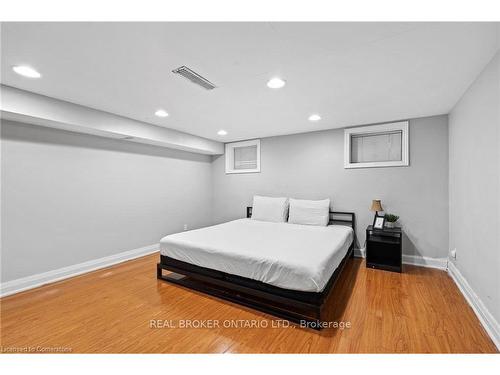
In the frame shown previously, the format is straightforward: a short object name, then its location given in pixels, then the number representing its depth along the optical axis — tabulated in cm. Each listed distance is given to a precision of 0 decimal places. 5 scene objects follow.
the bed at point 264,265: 197
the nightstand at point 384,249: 318
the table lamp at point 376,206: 342
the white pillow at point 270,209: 423
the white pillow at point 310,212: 385
